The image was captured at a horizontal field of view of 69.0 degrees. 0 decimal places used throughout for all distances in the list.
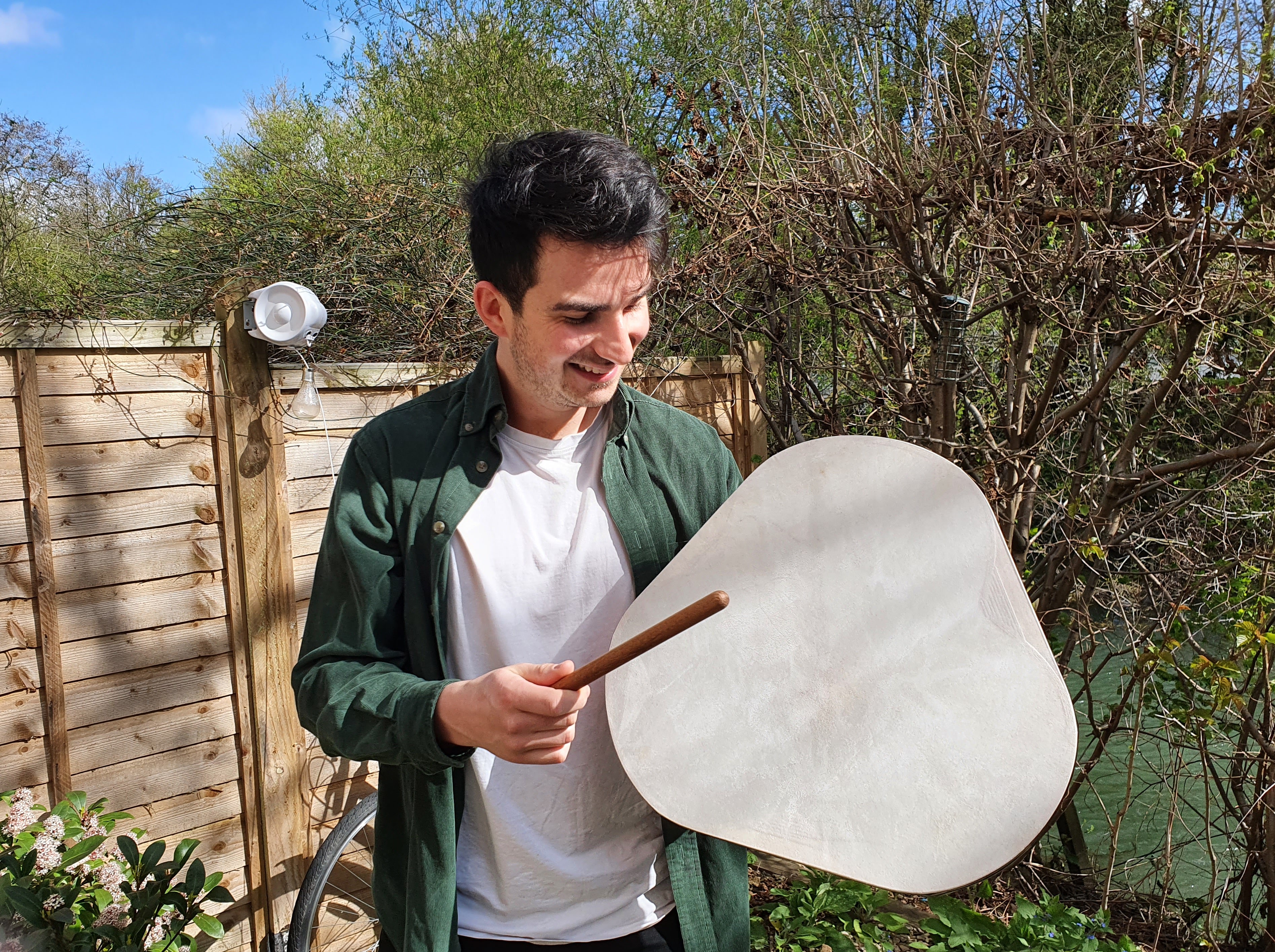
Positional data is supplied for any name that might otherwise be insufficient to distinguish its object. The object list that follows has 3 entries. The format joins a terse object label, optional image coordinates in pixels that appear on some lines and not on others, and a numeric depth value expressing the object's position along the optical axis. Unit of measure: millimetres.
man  1014
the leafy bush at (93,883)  1838
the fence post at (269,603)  2551
